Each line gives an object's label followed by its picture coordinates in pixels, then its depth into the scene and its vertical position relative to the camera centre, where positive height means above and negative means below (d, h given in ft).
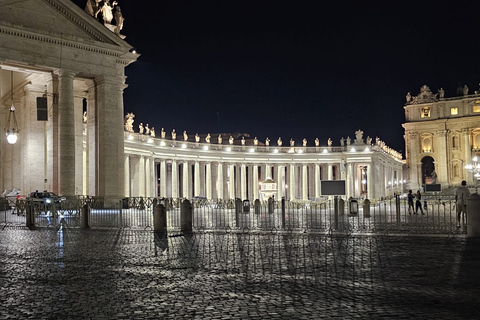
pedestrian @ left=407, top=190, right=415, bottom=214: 128.99 -3.62
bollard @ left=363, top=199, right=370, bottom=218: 114.62 -5.07
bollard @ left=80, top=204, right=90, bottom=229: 88.39 -4.39
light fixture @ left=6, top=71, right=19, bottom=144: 130.52 +20.58
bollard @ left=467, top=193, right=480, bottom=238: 66.59 -4.34
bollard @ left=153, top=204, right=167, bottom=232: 82.70 -4.71
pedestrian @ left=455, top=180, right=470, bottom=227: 80.94 -2.32
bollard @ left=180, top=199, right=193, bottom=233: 80.64 -4.79
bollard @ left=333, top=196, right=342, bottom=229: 82.58 -5.39
